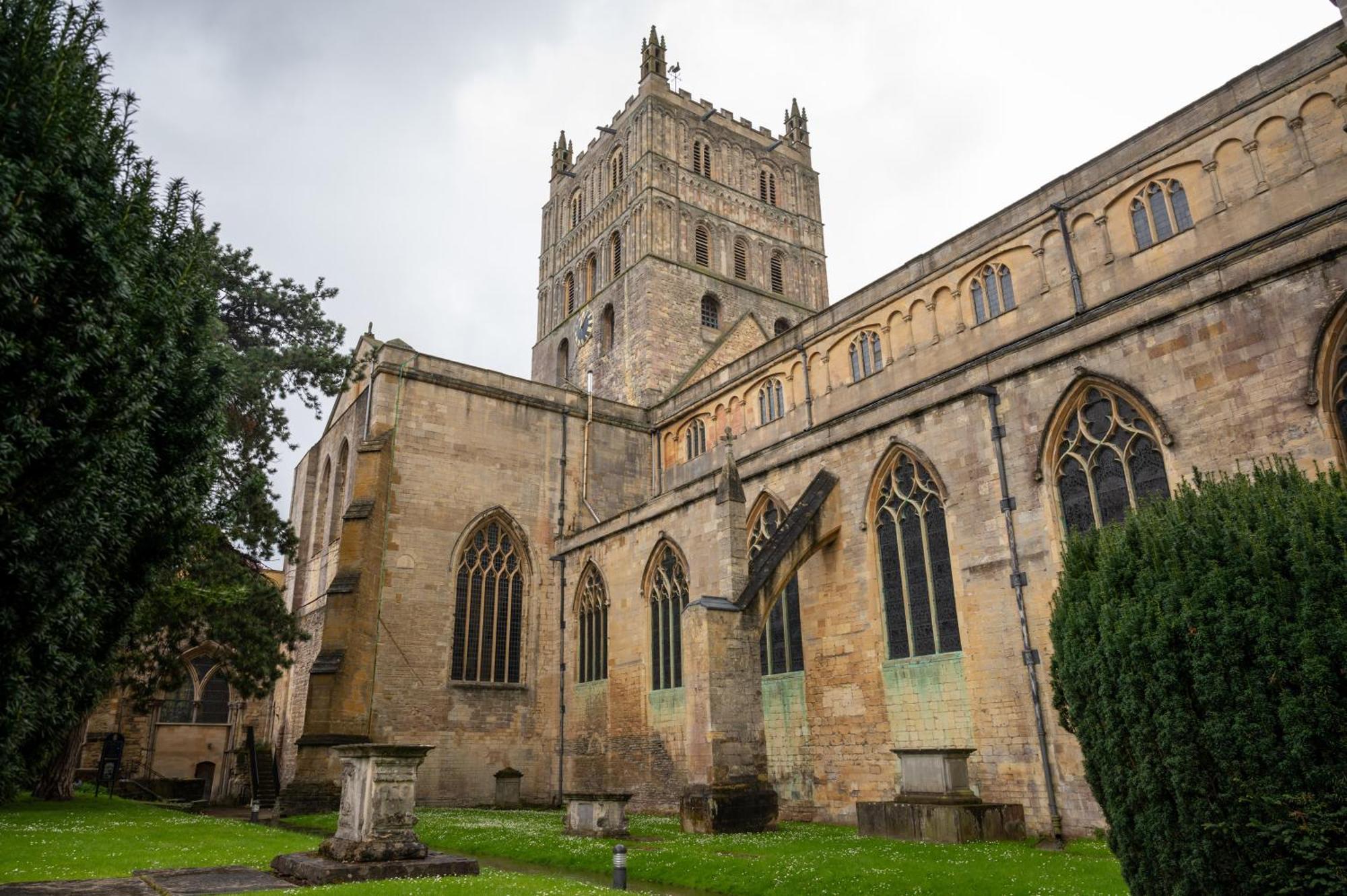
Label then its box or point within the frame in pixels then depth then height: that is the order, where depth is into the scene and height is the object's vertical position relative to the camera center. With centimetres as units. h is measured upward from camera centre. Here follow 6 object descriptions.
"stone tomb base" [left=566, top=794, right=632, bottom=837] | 1322 -110
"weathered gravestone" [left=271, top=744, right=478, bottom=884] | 921 -93
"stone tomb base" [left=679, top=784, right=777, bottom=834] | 1352 -107
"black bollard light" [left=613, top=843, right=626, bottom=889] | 896 -124
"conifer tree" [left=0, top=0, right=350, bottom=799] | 622 +289
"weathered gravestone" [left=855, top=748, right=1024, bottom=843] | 1150 -100
